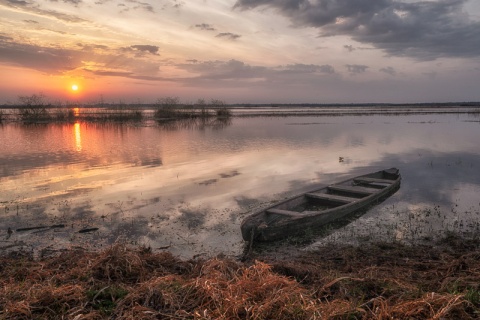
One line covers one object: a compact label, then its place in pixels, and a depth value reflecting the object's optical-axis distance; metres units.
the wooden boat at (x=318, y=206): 8.55
